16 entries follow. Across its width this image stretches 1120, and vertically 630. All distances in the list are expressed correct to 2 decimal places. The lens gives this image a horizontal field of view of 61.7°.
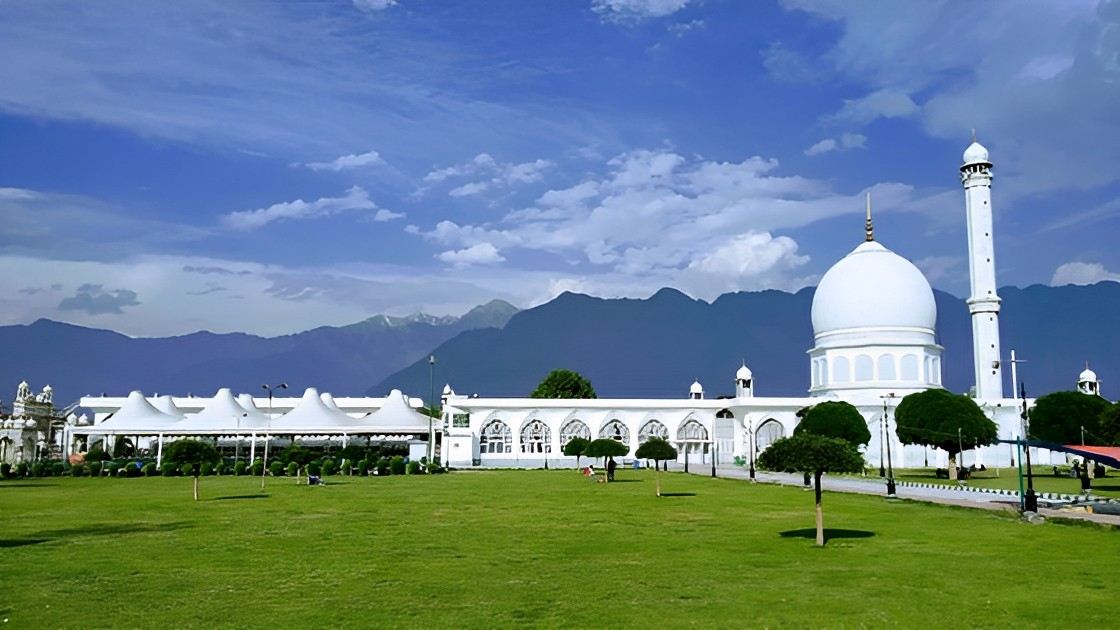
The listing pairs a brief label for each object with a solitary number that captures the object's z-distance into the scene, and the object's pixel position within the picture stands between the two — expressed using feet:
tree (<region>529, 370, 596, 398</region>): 339.57
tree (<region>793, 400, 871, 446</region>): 207.31
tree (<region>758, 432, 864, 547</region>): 71.56
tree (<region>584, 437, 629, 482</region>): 163.94
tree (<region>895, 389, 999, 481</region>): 180.65
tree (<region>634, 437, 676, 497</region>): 173.37
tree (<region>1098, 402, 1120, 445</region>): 162.89
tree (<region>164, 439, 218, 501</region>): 149.07
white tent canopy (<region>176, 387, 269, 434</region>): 266.98
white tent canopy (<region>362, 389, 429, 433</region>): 272.72
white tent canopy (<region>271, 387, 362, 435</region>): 265.95
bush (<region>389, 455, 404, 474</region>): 201.57
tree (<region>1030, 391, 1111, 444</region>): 203.31
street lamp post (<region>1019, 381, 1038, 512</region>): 87.86
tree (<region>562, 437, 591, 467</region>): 189.12
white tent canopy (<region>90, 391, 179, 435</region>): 269.23
